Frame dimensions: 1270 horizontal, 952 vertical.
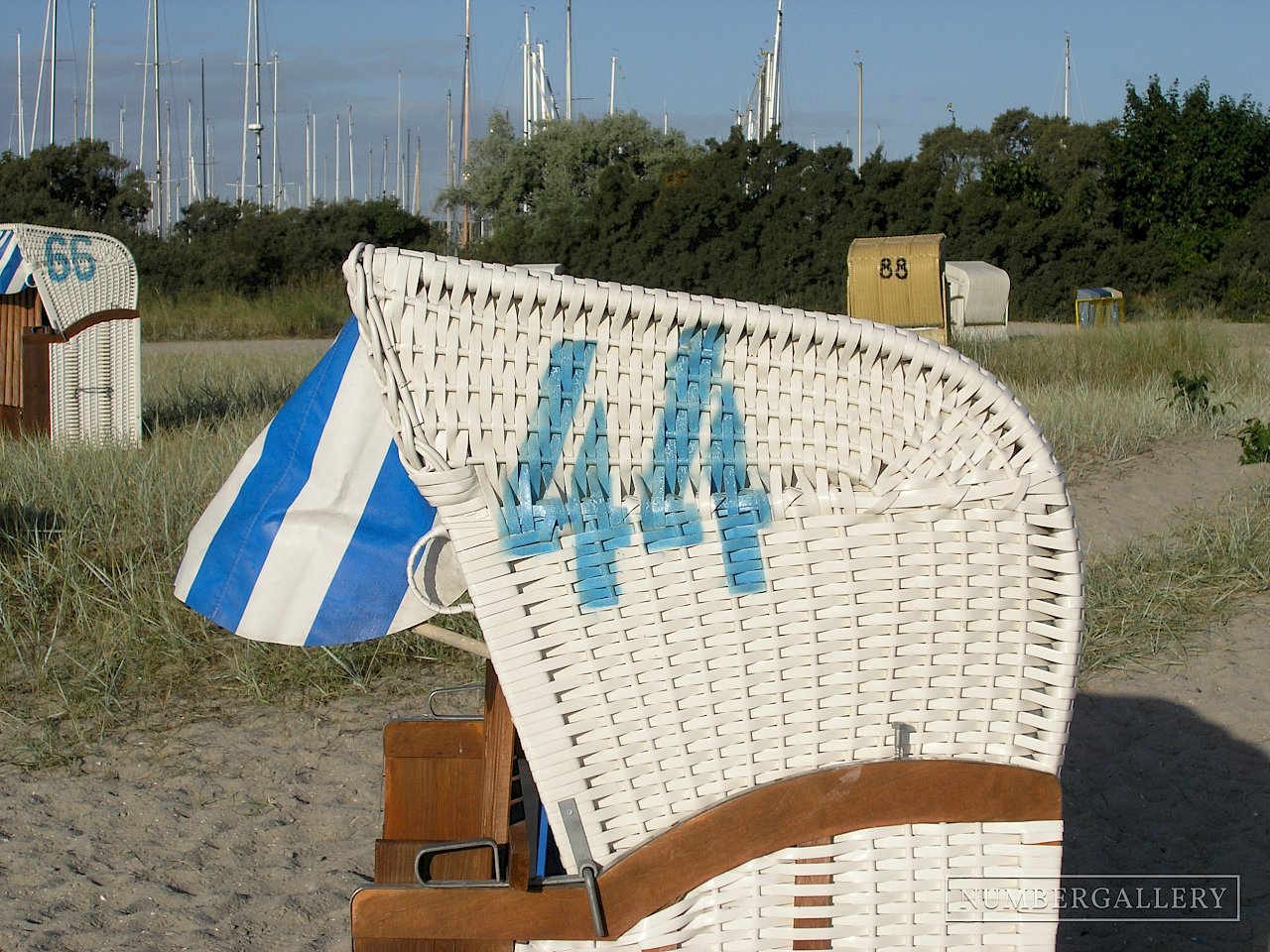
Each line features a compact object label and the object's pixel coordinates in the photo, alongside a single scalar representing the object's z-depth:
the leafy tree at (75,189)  28.47
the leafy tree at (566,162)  30.53
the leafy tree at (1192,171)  29.25
